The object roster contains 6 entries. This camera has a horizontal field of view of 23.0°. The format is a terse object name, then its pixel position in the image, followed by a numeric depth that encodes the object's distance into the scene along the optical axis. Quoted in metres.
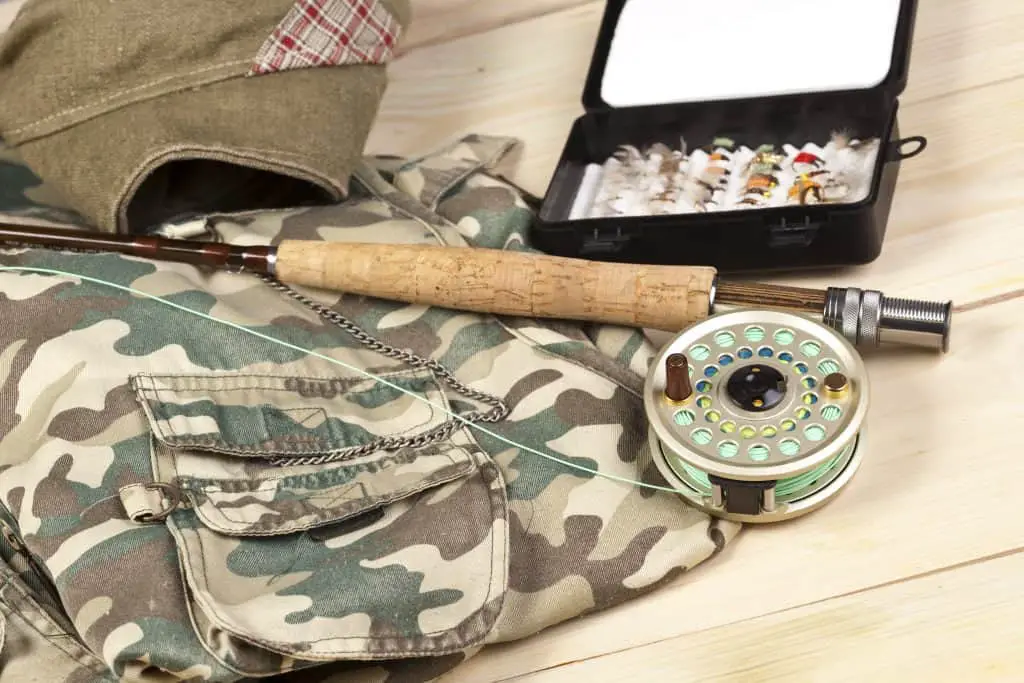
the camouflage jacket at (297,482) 0.94
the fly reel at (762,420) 0.96
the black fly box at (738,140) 1.07
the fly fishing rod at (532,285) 1.02
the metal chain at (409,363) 1.00
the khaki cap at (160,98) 1.09
